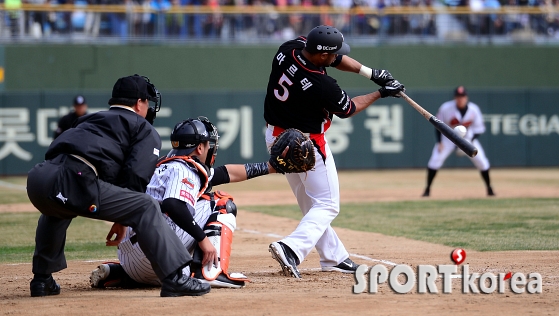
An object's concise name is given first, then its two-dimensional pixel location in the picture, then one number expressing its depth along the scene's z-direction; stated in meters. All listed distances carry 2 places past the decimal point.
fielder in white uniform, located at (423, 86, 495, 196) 30.47
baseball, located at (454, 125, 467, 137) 14.68
